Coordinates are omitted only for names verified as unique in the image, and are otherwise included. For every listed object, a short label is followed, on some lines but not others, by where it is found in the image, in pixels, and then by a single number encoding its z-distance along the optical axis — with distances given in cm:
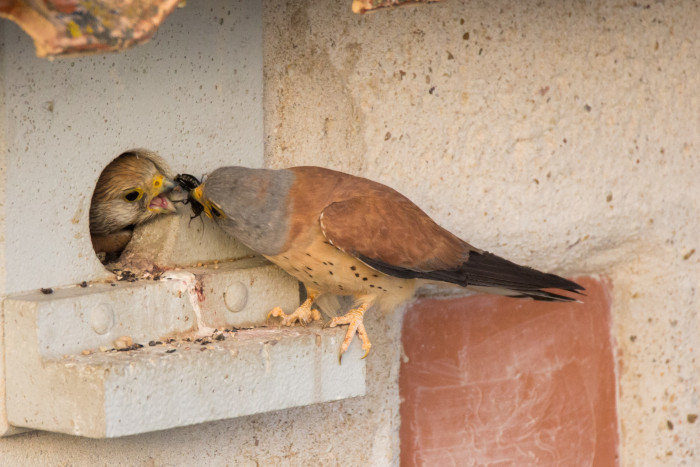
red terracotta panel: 609
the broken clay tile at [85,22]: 316
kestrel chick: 557
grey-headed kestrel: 533
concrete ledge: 433
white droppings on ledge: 525
